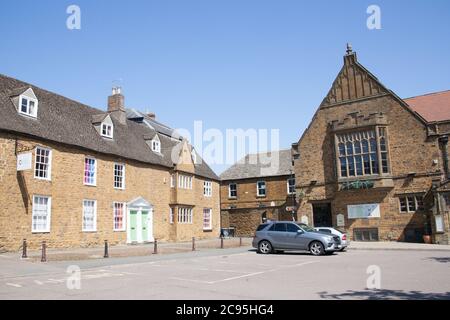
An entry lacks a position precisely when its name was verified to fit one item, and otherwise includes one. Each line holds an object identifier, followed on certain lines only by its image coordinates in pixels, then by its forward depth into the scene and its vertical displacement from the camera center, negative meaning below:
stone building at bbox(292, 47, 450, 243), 28.62 +4.17
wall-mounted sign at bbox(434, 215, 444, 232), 26.28 -0.58
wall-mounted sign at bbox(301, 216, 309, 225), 33.54 -0.04
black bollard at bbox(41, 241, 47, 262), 16.13 -1.14
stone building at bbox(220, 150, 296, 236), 40.66 +2.91
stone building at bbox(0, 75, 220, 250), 20.77 +3.09
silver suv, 19.45 -0.99
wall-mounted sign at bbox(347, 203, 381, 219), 30.42 +0.46
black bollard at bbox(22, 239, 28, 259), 17.29 -1.13
